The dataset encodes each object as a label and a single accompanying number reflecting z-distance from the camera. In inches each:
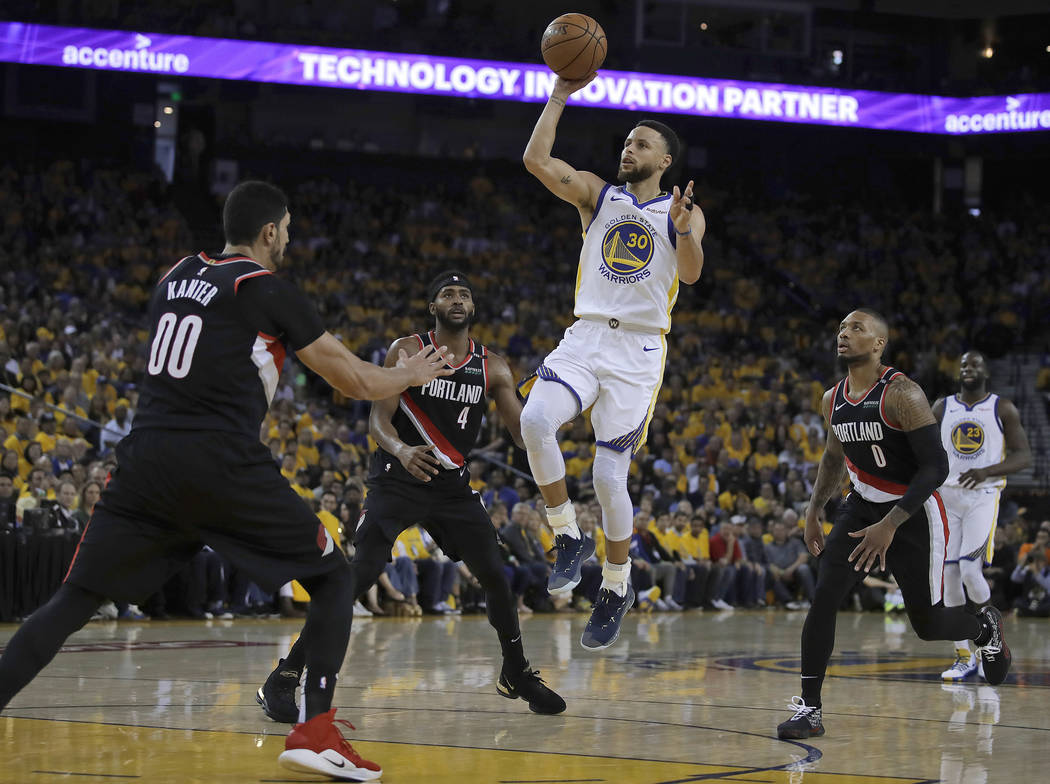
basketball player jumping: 269.6
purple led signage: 991.6
